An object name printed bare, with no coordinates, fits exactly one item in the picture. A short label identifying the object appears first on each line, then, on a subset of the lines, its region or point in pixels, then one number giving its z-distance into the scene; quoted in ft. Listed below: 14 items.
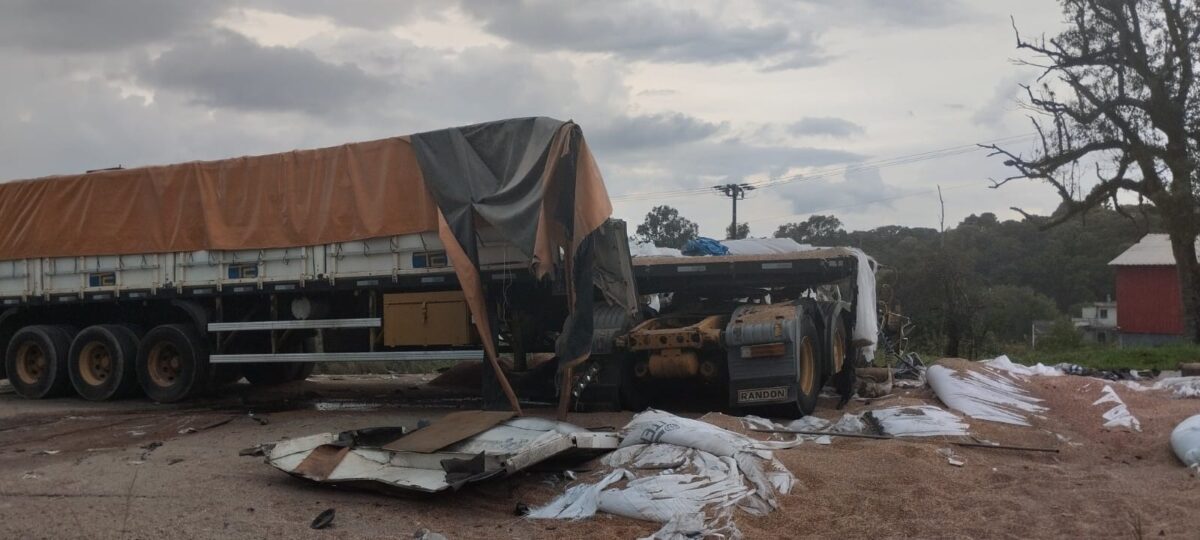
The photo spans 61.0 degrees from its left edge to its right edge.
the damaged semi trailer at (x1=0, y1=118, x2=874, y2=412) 33.32
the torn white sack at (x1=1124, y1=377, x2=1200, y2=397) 37.32
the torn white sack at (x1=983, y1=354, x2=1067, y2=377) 43.96
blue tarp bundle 40.40
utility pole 137.91
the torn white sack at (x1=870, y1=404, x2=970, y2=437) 28.99
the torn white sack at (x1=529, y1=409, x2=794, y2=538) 20.13
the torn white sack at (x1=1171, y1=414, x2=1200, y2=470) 24.23
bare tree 74.43
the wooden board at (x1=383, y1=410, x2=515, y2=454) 23.79
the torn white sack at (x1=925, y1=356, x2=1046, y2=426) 33.58
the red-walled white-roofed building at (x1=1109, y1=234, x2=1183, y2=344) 113.09
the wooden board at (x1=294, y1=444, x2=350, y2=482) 23.26
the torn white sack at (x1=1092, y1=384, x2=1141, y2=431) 31.10
